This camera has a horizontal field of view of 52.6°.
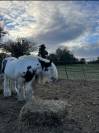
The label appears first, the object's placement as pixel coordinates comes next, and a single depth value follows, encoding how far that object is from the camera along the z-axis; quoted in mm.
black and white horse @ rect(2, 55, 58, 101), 2955
